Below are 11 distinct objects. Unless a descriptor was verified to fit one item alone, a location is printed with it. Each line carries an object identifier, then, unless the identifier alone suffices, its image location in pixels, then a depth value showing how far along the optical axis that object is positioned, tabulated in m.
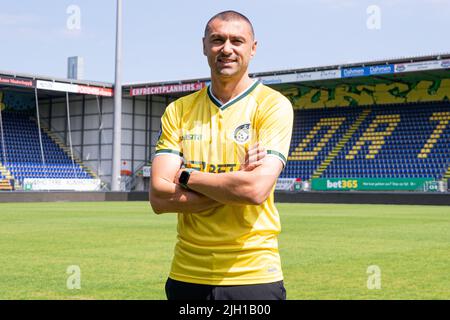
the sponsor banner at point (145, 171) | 45.66
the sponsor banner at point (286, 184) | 41.15
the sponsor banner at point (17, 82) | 38.92
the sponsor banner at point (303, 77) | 39.09
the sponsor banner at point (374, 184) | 36.88
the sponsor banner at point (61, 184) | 39.72
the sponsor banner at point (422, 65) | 35.59
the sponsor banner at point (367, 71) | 37.19
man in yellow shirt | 3.01
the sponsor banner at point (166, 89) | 43.12
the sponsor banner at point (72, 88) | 40.97
